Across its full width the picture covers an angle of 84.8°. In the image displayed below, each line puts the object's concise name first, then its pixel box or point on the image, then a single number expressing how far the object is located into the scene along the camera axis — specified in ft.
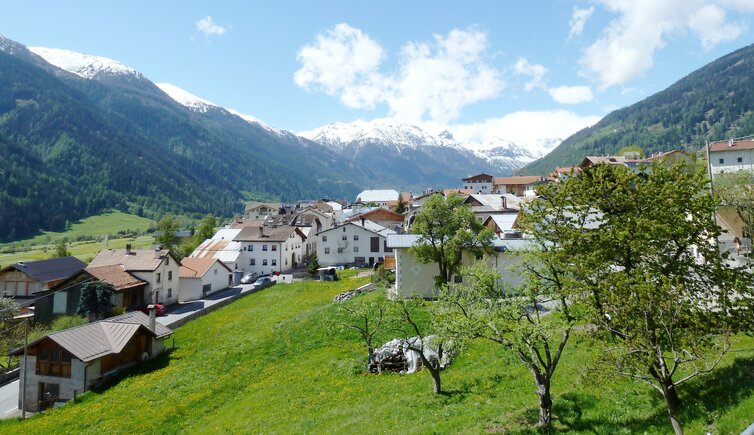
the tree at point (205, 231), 352.90
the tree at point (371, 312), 81.46
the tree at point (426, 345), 64.28
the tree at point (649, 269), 33.09
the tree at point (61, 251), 316.19
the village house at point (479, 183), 593.83
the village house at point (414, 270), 136.05
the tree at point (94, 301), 171.22
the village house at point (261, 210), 638.12
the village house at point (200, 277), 217.15
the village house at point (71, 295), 177.37
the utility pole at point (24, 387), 99.65
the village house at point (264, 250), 279.28
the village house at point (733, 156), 310.86
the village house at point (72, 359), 107.55
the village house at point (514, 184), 540.19
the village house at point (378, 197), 600.19
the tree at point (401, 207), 440.86
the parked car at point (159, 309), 183.74
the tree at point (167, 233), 346.74
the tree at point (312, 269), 238.99
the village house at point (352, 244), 277.03
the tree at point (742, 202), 158.71
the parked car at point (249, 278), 261.44
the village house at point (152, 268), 195.83
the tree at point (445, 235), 127.75
